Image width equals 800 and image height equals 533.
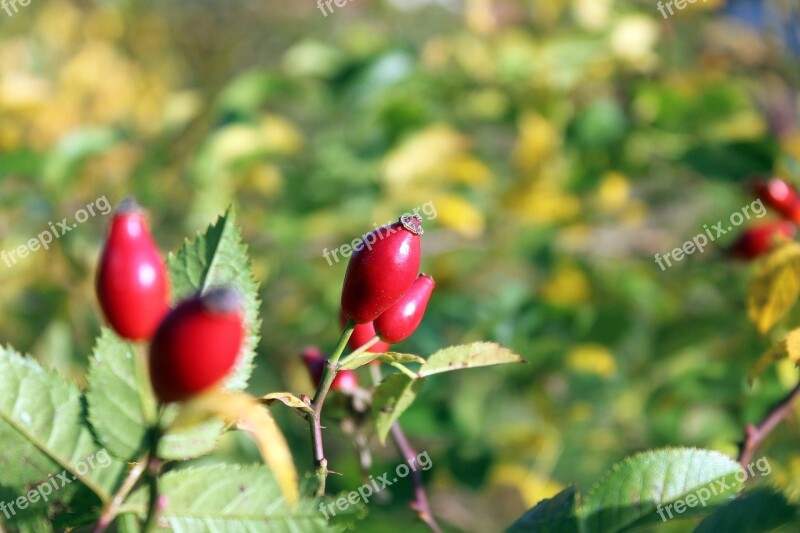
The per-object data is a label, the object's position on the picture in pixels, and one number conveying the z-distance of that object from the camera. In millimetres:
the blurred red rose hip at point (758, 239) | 475
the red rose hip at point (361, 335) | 410
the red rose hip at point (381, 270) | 388
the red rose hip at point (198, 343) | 349
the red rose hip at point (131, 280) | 364
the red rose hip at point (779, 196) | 482
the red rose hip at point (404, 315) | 401
